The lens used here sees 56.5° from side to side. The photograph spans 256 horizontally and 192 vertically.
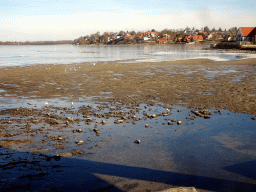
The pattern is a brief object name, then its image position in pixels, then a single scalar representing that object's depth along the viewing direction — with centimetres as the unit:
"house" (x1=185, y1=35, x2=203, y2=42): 19675
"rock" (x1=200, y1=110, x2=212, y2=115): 1272
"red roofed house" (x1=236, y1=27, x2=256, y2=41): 9562
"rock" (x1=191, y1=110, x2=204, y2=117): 1246
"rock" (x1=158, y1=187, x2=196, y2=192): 472
